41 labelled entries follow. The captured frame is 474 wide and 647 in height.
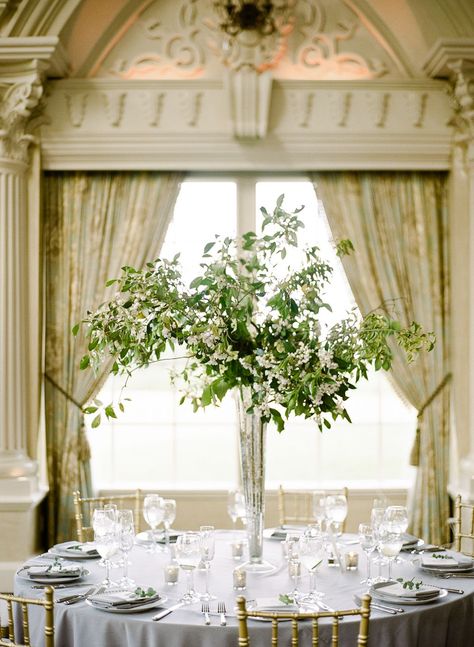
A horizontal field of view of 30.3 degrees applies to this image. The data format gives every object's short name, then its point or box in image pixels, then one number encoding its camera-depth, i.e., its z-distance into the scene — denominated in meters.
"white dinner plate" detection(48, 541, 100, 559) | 3.58
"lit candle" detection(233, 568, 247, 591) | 3.14
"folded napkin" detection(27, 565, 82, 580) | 3.25
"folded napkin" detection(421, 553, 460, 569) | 3.41
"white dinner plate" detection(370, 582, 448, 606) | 2.94
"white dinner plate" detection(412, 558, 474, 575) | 3.36
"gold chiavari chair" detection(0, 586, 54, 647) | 2.62
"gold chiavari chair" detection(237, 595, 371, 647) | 2.46
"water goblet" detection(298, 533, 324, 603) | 2.89
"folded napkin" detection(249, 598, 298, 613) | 2.83
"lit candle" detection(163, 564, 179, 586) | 3.23
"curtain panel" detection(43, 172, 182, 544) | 5.64
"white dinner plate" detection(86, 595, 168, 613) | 2.87
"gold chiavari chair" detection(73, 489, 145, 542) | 4.30
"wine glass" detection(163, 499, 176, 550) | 3.71
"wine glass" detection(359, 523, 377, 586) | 3.17
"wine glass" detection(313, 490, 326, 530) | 3.64
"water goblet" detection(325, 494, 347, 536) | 3.63
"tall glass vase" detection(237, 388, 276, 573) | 3.38
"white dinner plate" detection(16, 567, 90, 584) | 3.22
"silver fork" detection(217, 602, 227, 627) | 2.78
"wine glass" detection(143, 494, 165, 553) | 3.66
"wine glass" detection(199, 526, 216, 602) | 2.98
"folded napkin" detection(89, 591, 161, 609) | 2.89
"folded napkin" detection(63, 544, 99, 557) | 3.61
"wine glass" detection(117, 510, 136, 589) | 3.12
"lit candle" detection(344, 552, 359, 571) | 3.44
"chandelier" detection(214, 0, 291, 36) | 5.35
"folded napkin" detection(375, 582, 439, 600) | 2.97
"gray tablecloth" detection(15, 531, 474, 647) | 2.76
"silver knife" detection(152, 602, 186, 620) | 2.82
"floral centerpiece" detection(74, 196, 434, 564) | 3.10
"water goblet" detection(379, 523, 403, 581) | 3.10
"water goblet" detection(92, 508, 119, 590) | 3.11
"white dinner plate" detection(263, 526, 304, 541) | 3.94
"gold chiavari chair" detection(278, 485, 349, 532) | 4.64
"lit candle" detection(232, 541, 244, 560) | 3.63
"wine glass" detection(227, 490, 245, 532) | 3.80
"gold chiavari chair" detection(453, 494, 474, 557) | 5.35
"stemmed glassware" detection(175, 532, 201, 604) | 2.90
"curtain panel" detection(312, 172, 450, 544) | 5.68
